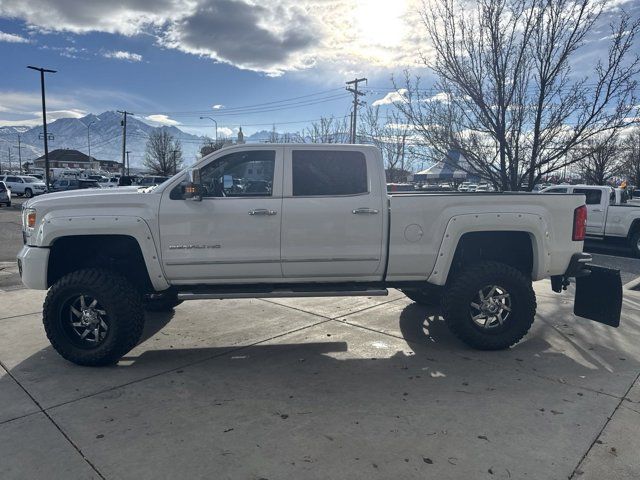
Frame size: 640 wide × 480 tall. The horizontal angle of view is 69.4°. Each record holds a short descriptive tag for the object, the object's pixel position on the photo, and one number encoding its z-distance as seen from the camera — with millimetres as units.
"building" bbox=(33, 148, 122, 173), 116250
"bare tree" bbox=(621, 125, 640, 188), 32250
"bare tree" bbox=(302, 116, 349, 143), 39644
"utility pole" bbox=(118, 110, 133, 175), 51669
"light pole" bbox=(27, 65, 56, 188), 31720
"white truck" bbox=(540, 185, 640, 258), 12523
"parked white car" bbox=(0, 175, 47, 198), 36469
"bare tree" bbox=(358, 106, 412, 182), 25700
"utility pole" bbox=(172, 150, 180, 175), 62812
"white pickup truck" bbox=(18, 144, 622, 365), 4316
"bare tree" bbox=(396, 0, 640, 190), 7520
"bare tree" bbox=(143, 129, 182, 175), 61688
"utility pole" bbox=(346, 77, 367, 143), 34175
